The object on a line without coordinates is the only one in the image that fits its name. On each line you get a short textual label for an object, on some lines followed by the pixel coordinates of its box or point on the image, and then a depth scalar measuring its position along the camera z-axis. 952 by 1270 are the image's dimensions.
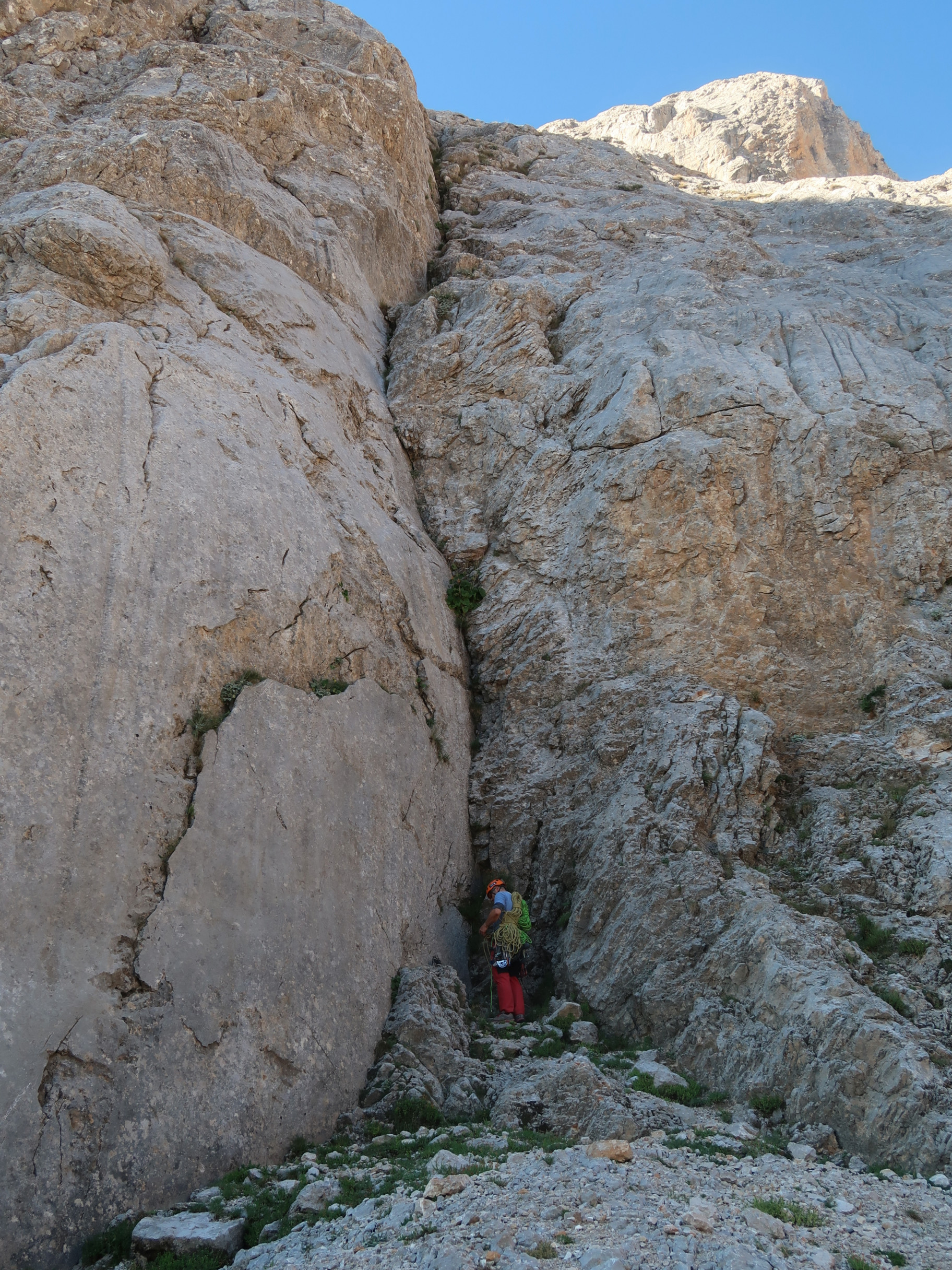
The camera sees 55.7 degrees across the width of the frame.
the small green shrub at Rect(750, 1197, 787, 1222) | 6.91
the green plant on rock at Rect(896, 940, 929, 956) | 10.85
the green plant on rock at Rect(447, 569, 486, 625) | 16.45
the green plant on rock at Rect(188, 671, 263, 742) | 9.99
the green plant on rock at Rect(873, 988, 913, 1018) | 10.17
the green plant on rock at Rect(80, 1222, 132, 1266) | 7.07
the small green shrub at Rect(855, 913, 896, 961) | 11.06
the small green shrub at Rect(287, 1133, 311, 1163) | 8.79
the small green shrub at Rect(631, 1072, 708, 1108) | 9.82
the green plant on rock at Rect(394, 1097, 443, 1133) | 9.42
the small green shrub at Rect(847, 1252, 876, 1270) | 6.15
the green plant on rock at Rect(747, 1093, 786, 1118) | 9.56
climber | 12.35
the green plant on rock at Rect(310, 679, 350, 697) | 11.73
